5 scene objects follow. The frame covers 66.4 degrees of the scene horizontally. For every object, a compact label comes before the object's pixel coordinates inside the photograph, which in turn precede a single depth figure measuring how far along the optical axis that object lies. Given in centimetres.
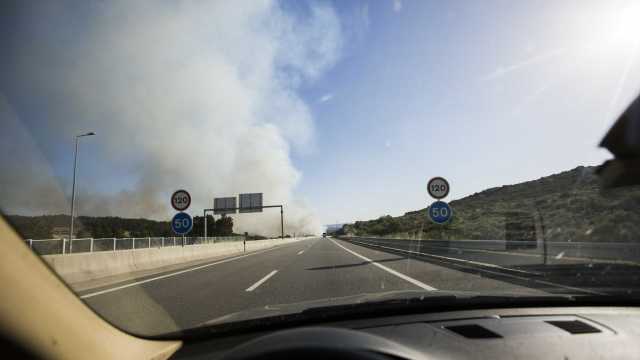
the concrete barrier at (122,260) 1206
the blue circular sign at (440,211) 1589
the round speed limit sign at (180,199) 2008
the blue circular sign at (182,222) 2011
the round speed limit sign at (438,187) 1602
